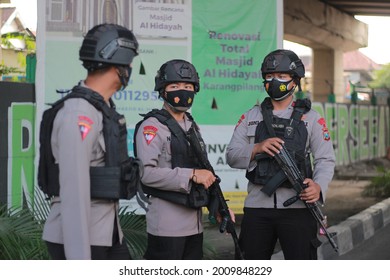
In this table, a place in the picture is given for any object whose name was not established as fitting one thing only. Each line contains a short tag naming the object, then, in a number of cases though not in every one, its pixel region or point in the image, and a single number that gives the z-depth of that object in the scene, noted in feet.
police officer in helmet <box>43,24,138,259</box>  15.59
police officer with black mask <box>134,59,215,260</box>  20.91
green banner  40.90
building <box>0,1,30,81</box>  42.82
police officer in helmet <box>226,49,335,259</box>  22.88
